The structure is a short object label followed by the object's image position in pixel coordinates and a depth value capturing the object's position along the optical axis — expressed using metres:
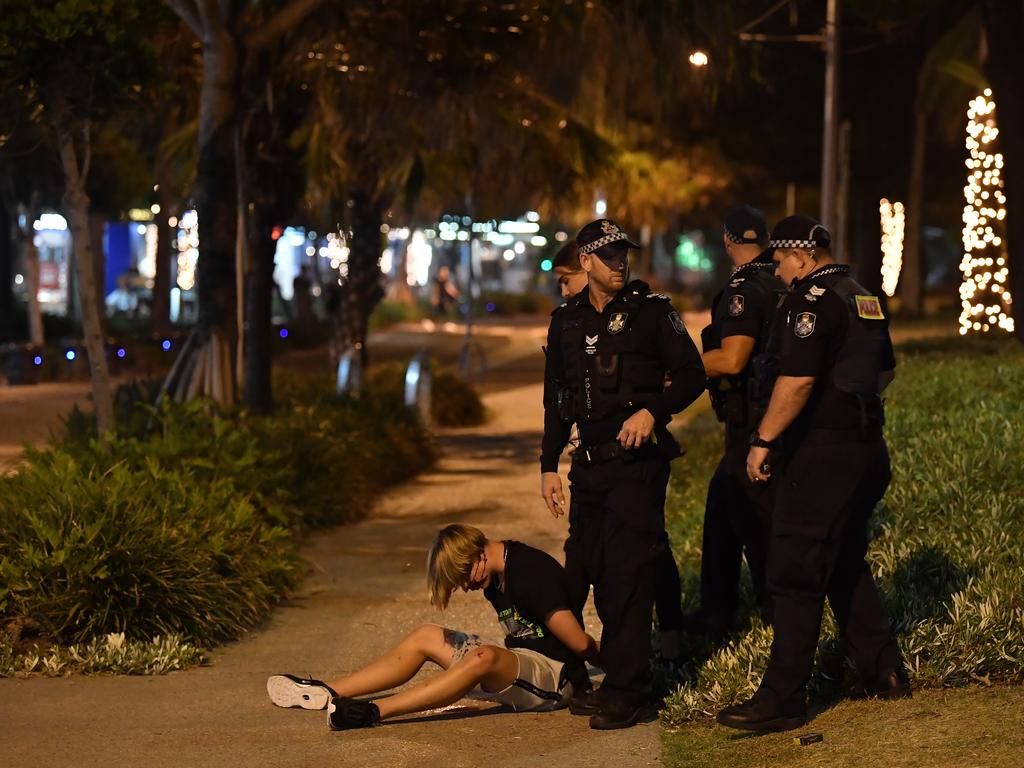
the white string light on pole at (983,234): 24.25
